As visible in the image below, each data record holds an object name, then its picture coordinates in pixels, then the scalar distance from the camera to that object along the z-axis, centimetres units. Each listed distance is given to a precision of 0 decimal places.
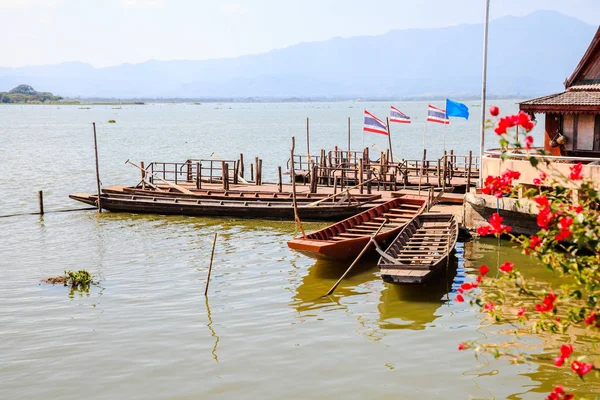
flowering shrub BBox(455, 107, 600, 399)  595
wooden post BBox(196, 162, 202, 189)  3306
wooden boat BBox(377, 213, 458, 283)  1579
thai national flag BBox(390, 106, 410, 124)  3150
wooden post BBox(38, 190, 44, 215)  2997
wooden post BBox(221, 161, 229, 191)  3156
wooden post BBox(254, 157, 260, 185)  3454
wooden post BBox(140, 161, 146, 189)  3321
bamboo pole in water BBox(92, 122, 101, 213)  3030
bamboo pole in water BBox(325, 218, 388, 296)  1660
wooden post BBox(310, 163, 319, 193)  3027
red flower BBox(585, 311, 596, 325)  581
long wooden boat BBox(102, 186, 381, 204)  2873
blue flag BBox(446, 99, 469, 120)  2578
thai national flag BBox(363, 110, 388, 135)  3197
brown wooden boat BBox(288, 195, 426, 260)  1845
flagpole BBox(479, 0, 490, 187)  2106
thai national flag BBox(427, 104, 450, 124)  2889
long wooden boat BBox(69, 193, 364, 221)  2727
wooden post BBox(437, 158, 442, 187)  3053
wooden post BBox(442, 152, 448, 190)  2947
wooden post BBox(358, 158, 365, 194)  3019
